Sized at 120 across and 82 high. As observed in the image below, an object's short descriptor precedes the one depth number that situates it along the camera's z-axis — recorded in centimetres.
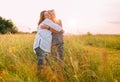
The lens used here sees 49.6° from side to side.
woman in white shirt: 201
